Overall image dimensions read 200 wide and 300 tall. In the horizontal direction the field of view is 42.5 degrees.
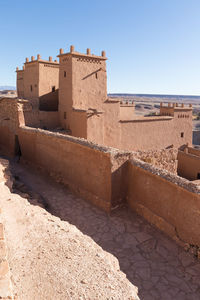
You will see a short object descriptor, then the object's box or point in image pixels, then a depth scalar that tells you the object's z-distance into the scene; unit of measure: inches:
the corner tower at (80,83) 624.1
